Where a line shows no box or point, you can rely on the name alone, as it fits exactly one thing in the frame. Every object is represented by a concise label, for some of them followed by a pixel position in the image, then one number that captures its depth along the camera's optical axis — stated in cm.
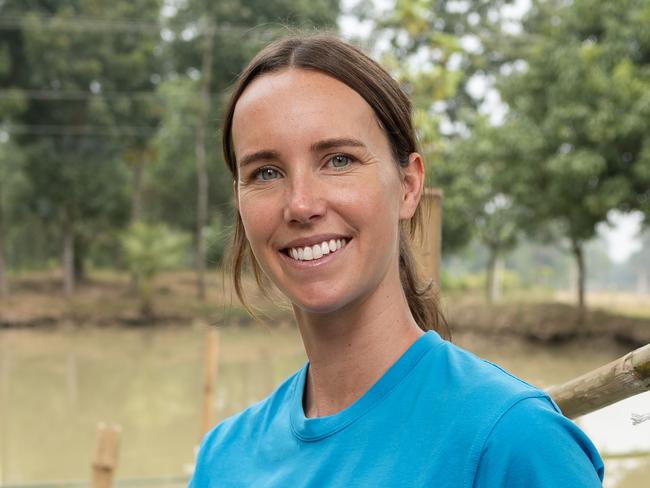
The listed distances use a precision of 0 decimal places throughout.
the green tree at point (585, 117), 1185
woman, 86
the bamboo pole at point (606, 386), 90
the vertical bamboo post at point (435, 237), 191
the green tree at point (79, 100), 1795
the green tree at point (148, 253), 1734
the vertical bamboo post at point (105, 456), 338
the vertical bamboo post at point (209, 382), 550
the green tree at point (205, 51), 1884
